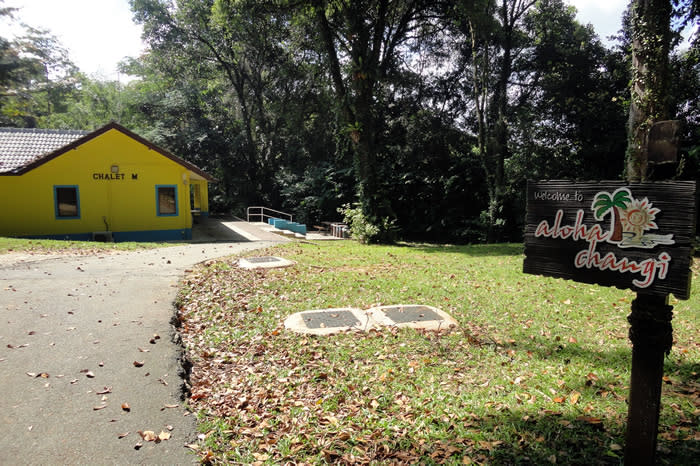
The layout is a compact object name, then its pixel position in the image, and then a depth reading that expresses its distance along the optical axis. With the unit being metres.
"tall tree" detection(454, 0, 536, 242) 21.27
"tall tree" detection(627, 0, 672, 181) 8.16
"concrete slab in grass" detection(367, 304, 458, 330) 5.97
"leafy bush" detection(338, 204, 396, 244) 17.34
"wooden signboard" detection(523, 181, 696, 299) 2.33
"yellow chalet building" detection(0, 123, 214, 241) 16.73
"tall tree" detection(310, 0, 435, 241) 16.91
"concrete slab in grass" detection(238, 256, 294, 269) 10.23
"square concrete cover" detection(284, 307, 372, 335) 5.88
